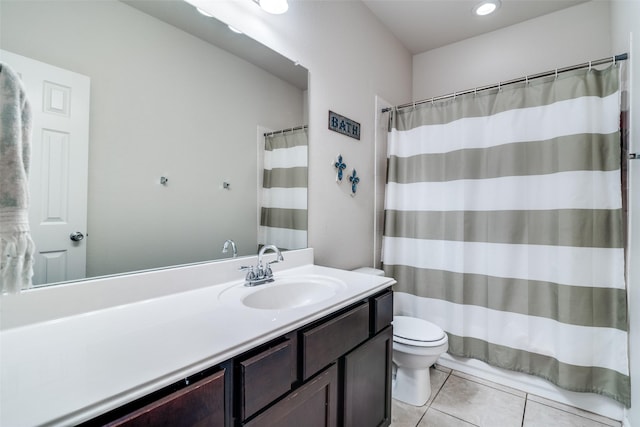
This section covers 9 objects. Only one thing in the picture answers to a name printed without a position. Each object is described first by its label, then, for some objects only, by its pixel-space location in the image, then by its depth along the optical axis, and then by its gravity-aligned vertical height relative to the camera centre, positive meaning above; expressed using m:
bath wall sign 1.80 +0.61
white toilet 1.58 -0.80
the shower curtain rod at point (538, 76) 1.47 +0.87
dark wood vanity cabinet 0.73 -0.52
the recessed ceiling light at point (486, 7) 2.04 +1.56
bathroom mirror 0.90 +0.37
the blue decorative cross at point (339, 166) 1.84 +0.33
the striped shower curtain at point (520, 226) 1.53 -0.05
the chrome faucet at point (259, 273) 1.21 -0.27
